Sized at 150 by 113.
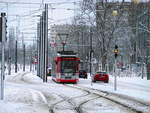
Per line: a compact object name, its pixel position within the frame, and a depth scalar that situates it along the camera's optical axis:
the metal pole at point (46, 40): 48.19
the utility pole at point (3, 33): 22.05
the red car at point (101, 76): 53.03
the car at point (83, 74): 74.07
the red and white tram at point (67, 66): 47.22
